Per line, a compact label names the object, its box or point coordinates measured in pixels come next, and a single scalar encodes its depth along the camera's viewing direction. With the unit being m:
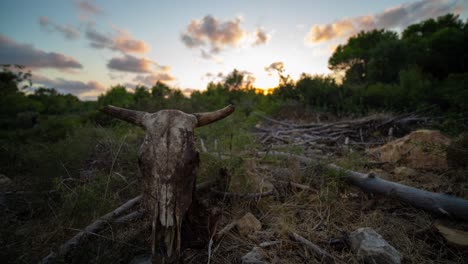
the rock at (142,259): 1.98
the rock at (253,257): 2.00
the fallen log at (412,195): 2.60
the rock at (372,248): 1.96
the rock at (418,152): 4.19
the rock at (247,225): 2.62
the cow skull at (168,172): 1.57
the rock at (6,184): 3.45
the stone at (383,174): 3.93
